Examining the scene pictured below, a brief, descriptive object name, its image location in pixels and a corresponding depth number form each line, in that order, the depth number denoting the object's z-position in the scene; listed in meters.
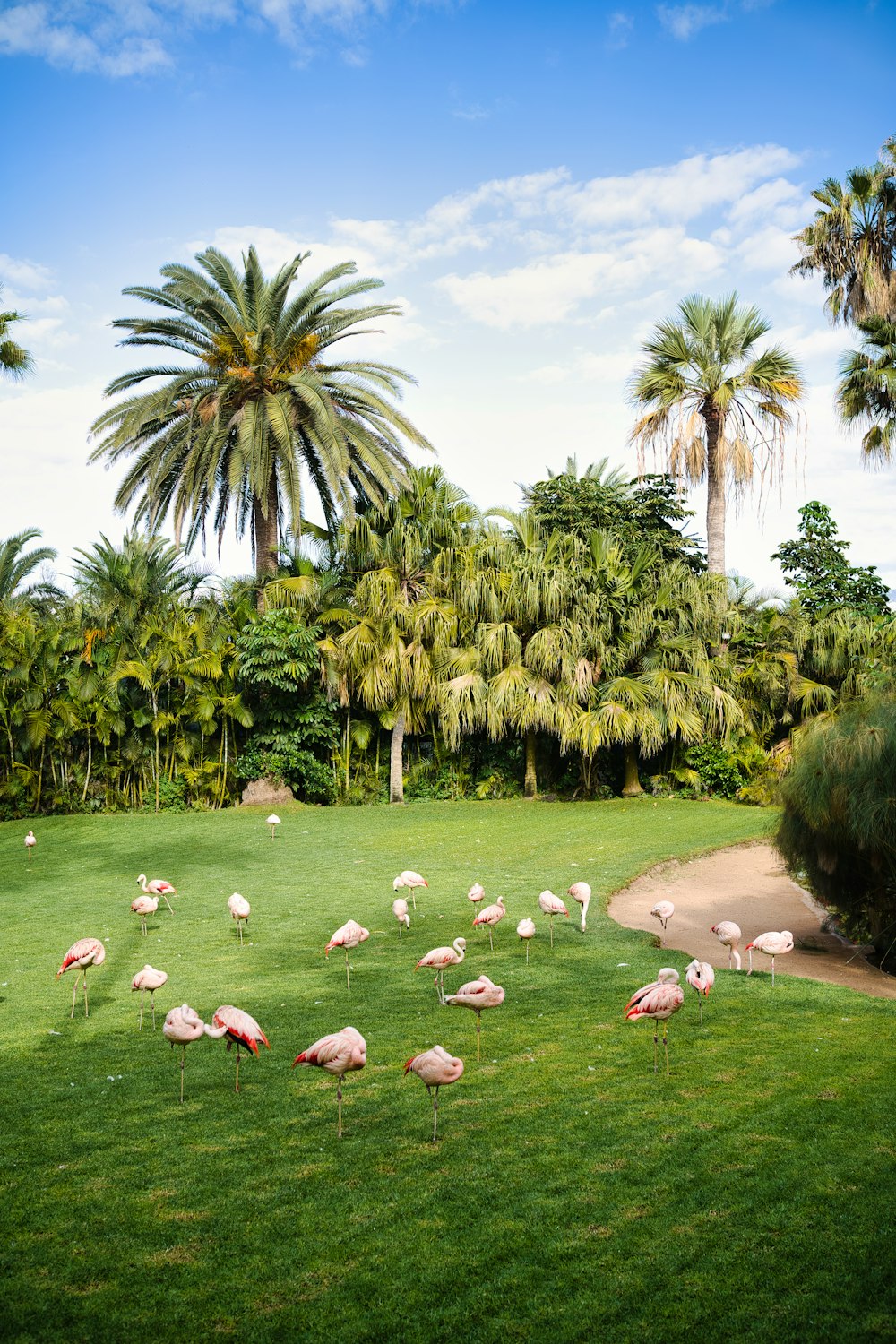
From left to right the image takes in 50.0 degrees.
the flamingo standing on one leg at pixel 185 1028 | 6.22
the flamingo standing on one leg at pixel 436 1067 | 5.46
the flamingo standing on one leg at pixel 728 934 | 10.03
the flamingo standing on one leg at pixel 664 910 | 11.35
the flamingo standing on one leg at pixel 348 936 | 9.12
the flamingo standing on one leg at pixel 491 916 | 10.16
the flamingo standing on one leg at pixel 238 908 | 10.77
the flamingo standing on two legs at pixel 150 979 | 7.83
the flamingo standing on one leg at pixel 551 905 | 10.48
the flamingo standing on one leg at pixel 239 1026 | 6.03
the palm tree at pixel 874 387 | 21.53
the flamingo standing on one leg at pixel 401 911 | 11.14
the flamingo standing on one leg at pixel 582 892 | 11.79
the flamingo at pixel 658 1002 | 6.49
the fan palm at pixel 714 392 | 25.64
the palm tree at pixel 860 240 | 23.53
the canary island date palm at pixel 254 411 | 23.05
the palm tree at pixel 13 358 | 16.22
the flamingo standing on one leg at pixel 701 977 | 7.79
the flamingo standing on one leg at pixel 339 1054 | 5.59
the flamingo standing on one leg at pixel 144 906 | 11.08
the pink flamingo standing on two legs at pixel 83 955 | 8.16
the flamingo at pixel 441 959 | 8.23
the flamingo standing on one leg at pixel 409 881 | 12.16
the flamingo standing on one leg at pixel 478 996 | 6.92
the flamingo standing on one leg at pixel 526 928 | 9.87
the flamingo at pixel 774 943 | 9.40
